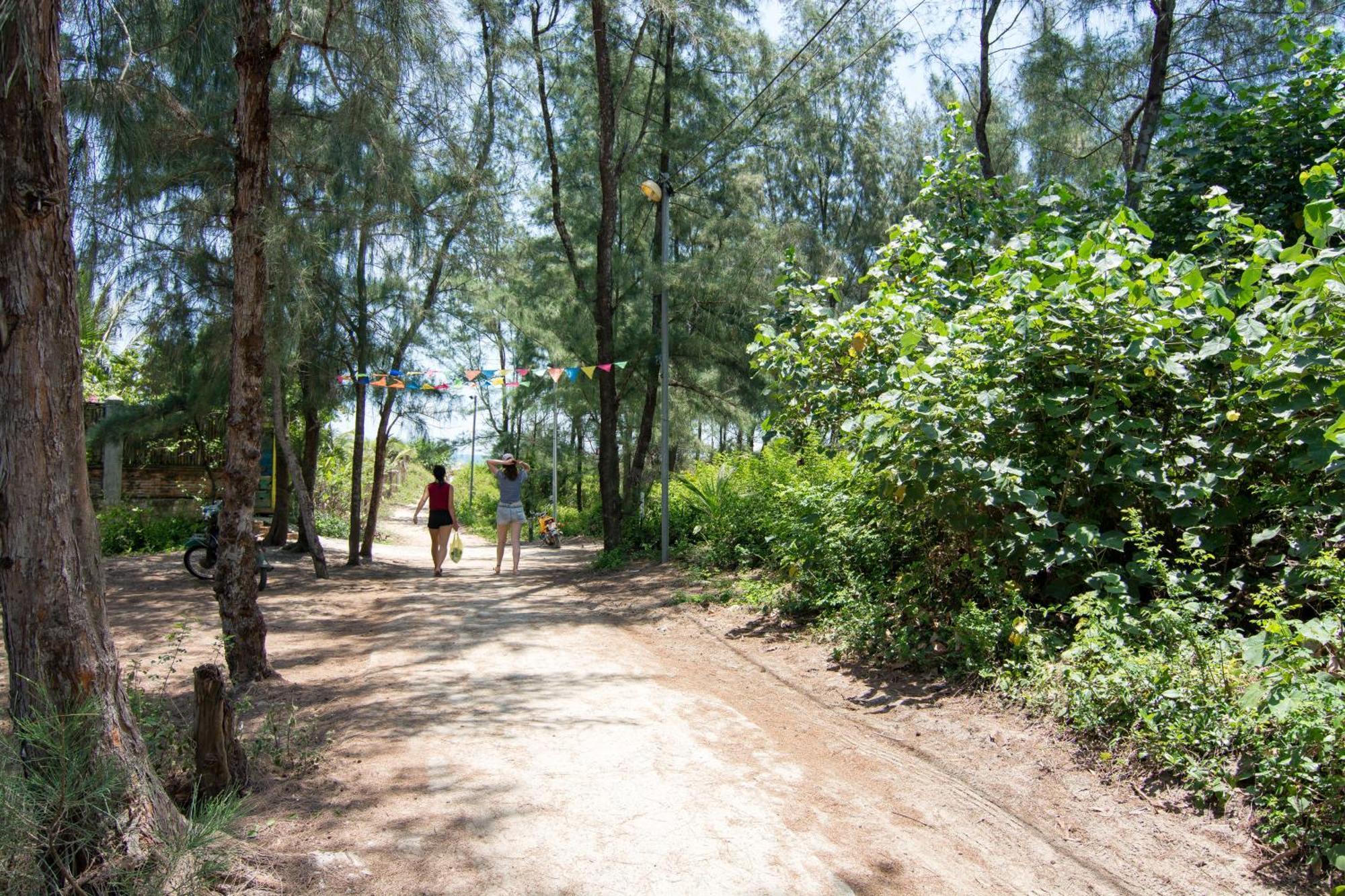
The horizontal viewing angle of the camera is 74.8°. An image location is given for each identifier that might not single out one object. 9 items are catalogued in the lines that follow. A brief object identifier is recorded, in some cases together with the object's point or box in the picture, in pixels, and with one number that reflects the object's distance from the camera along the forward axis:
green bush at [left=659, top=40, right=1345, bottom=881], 3.68
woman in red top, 12.69
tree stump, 3.59
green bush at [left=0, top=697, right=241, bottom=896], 2.46
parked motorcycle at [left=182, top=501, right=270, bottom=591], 10.87
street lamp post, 12.48
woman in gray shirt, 12.24
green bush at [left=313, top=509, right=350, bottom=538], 23.17
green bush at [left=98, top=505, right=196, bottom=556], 14.89
